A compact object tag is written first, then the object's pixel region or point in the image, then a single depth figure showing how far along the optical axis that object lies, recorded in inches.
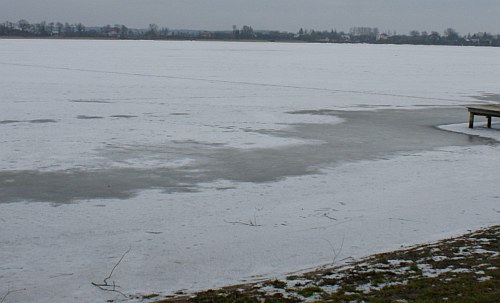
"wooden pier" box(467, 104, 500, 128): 583.2
